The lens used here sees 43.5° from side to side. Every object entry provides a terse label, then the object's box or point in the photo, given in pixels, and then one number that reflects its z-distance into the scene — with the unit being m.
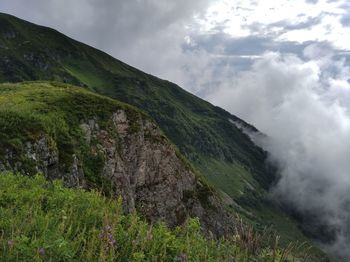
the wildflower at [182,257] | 8.10
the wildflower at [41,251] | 7.00
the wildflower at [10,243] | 6.99
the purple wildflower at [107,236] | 8.07
